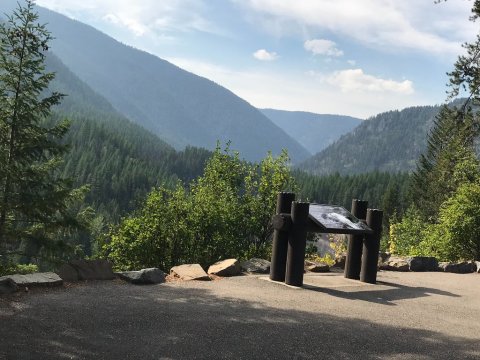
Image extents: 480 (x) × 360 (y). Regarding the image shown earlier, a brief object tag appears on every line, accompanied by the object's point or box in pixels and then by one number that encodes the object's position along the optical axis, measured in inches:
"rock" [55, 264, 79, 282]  358.9
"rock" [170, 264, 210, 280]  404.8
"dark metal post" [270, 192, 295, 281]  417.1
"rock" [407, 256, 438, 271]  578.2
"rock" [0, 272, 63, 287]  319.0
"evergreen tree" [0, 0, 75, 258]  451.8
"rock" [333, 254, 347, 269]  546.9
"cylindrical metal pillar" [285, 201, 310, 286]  398.4
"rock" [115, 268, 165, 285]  373.4
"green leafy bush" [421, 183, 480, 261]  685.9
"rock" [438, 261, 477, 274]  590.9
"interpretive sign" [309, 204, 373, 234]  412.6
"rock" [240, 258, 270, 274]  458.0
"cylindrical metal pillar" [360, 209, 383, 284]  449.7
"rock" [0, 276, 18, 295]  297.6
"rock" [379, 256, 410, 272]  566.3
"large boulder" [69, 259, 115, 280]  369.7
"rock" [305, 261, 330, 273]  501.7
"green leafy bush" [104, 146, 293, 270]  661.3
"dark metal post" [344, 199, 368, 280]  464.1
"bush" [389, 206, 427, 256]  1330.0
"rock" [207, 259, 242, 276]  428.8
